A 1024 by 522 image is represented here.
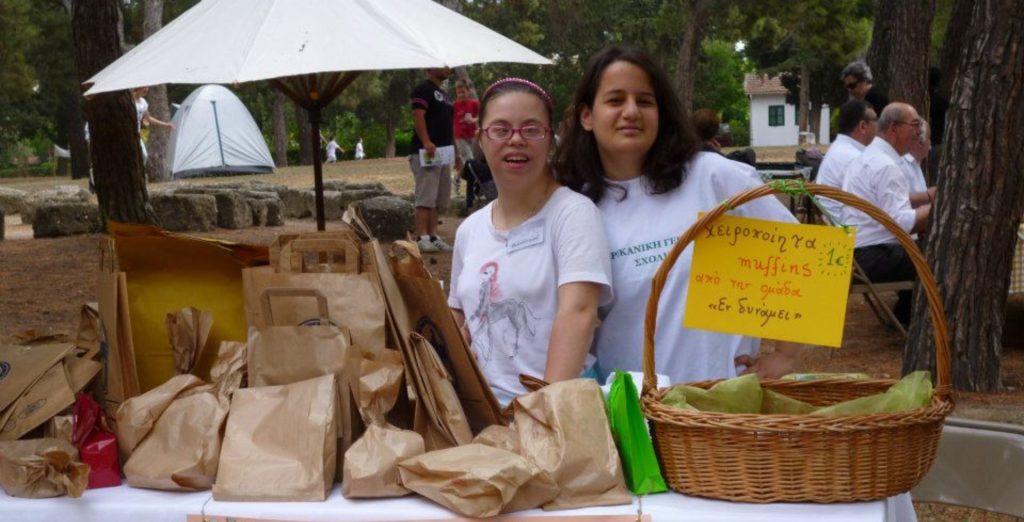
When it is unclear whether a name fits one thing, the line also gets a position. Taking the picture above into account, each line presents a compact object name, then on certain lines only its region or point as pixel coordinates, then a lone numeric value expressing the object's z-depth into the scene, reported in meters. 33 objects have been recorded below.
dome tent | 29.72
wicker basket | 2.01
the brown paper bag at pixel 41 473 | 2.30
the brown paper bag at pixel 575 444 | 2.12
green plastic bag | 2.16
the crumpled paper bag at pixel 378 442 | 2.17
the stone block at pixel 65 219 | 14.44
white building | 82.00
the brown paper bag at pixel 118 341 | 2.58
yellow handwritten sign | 2.21
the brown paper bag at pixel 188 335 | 2.61
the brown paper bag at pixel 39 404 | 2.46
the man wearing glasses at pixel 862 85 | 10.32
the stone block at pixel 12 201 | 19.08
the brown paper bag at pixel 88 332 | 2.78
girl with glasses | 2.70
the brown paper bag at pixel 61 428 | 2.42
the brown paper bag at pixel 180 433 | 2.27
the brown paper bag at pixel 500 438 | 2.21
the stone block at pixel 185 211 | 14.49
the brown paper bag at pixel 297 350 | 2.38
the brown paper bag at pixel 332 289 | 2.42
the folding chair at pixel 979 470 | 2.88
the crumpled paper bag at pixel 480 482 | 2.05
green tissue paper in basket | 2.16
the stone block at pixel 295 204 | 17.64
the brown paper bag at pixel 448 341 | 2.43
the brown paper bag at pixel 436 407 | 2.33
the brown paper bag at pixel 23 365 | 2.53
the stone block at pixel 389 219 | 13.17
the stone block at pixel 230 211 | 15.09
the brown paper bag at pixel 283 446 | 2.20
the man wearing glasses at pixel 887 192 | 7.17
